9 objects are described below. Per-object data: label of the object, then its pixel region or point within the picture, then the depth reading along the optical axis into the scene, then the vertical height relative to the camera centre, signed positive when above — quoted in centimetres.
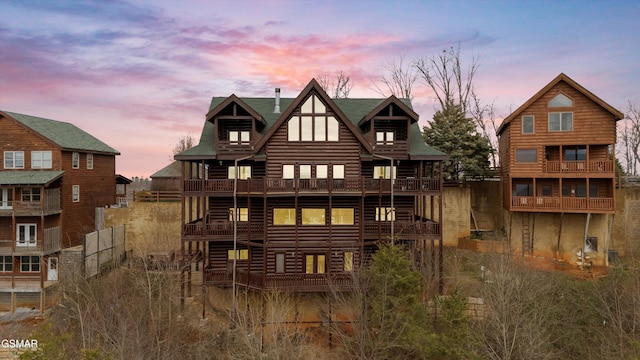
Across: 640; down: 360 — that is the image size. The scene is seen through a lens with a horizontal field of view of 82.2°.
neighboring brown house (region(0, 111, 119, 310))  2922 -138
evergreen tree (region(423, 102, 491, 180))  3509 +391
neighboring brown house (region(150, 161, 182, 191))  4294 +68
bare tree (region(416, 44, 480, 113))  4662 +1259
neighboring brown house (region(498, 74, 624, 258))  2969 +285
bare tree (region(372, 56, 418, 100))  4979 +1306
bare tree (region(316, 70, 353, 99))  5244 +1413
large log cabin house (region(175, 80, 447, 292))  2403 -28
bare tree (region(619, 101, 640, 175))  5050 +612
